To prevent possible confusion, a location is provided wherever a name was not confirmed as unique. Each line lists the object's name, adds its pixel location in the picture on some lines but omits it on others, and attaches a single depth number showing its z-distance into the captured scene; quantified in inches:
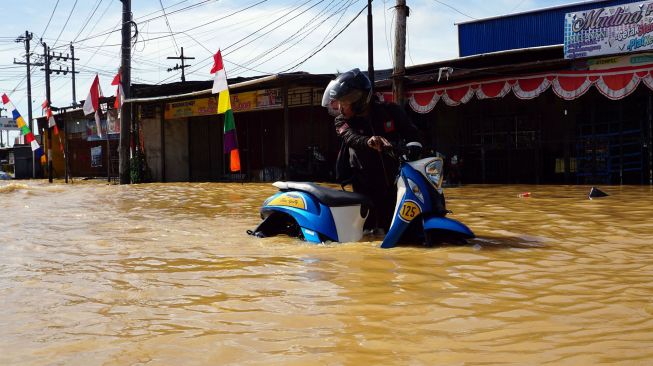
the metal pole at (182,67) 1678.5
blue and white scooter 181.5
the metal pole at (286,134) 612.4
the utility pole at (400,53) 481.7
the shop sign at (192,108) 788.0
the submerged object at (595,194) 375.6
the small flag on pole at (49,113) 900.6
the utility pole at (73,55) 1792.6
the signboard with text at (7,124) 2137.8
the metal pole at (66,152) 909.8
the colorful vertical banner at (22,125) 961.5
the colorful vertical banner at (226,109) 564.4
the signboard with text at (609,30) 468.4
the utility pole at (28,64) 1642.5
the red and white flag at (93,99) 853.2
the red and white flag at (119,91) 813.2
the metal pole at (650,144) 496.1
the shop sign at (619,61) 471.8
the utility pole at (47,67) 1479.0
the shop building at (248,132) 700.0
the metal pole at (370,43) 579.5
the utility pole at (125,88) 815.1
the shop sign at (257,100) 713.0
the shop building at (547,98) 486.6
